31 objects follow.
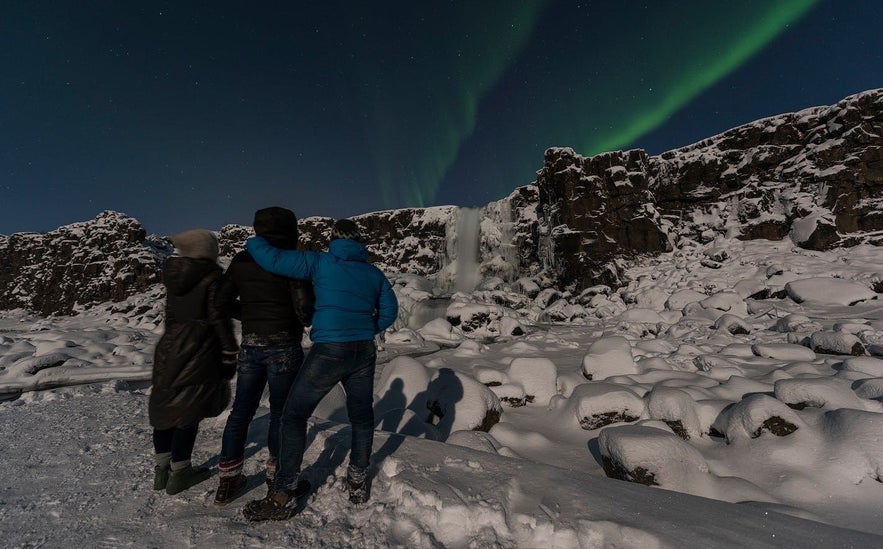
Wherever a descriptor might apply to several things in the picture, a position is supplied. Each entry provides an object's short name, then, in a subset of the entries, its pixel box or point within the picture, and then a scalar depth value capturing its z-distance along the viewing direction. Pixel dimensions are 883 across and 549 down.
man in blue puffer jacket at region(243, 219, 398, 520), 2.19
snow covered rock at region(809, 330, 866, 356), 9.80
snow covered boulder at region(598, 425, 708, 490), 3.64
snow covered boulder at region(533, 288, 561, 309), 31.12
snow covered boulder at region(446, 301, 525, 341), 22.23
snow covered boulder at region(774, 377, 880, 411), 5.16
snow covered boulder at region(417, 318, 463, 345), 21.44
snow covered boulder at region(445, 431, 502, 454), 3.93
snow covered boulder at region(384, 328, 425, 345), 19.69
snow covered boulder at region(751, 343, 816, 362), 9.67
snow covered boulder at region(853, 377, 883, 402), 5.56
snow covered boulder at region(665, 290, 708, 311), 21.03
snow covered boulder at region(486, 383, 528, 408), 7.11
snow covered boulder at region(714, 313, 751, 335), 13.83
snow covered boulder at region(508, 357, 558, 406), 7.27
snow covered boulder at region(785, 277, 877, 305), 15.95
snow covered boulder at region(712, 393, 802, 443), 4.61
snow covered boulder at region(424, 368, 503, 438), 5.65
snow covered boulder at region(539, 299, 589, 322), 27.50
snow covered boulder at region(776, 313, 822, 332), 12.71
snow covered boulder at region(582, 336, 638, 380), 8.35
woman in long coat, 2.45
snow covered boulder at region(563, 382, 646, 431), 5.68
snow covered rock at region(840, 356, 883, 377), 6.96
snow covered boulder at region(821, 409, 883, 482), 3.81
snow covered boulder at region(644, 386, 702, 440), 5.25
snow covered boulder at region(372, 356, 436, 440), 5.50
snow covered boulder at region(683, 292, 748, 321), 17.70
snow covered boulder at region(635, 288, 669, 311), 23.79
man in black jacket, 2.38
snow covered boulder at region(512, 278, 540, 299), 32.84
